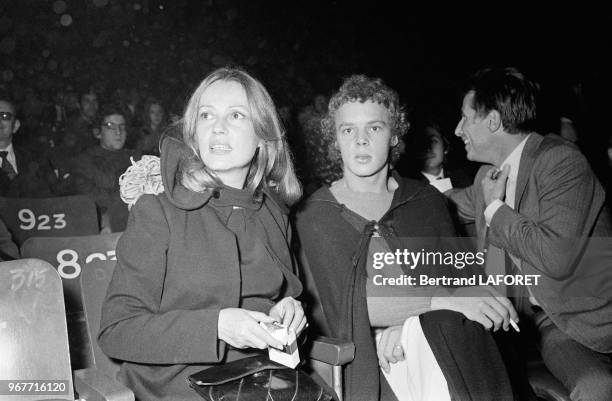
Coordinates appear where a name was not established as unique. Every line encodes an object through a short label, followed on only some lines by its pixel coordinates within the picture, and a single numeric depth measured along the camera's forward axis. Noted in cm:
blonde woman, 100
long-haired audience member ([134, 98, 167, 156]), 276
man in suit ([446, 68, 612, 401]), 143
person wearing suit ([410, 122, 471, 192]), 233
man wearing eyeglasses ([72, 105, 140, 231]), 234
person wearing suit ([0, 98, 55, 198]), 233
